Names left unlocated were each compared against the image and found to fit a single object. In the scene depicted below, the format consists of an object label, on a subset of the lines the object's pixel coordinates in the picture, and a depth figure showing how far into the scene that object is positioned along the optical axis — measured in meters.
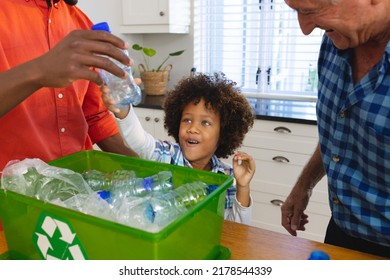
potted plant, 3.02
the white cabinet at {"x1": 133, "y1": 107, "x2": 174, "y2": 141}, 2.73
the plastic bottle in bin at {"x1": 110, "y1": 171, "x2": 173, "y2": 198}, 0.76
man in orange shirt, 0.69
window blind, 2.92
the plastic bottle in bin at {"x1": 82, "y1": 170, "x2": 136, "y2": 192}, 0.81
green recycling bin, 0.60
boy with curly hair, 1.10
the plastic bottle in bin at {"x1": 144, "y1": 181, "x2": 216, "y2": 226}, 0.65
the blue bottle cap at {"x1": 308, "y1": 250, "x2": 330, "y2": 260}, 0.73
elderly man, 0.83
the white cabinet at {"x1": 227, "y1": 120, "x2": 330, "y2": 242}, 2.33
